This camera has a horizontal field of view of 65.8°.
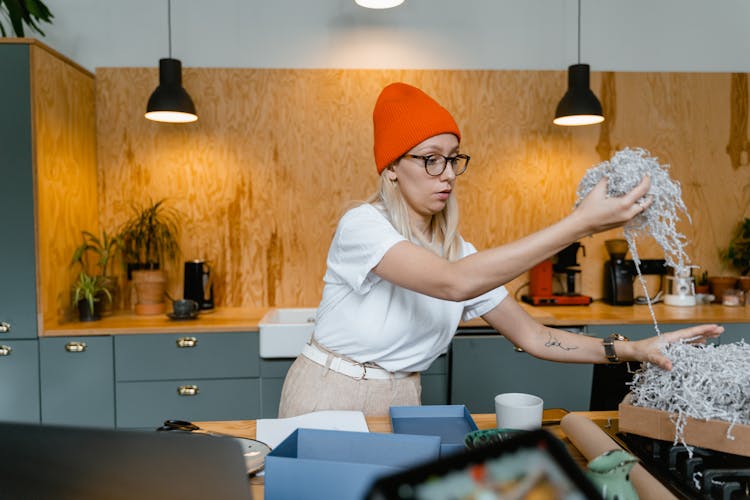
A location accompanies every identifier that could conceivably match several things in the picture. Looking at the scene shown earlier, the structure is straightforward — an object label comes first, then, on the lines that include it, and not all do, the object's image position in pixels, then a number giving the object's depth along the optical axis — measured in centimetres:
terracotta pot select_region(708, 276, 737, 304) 341
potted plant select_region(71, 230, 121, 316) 302
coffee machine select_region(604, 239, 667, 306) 334
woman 155
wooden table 132
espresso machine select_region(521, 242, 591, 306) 332
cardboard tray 103
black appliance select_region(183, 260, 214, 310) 318
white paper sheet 128
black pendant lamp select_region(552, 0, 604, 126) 301
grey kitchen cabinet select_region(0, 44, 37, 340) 267
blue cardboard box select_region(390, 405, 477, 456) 124
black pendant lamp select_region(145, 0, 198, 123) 288
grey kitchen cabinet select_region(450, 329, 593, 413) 287
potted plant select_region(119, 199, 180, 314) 311
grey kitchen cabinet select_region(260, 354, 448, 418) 282
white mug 123
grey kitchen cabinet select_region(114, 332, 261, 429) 277
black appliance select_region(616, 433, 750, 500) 93
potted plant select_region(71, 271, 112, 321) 289
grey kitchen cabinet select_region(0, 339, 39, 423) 271
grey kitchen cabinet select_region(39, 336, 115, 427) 273
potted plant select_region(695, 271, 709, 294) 351
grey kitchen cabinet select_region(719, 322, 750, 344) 296
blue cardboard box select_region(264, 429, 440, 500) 85
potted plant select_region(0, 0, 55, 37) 268
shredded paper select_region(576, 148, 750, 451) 106
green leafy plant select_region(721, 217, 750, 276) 351
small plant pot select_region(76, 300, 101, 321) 290
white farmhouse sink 274
